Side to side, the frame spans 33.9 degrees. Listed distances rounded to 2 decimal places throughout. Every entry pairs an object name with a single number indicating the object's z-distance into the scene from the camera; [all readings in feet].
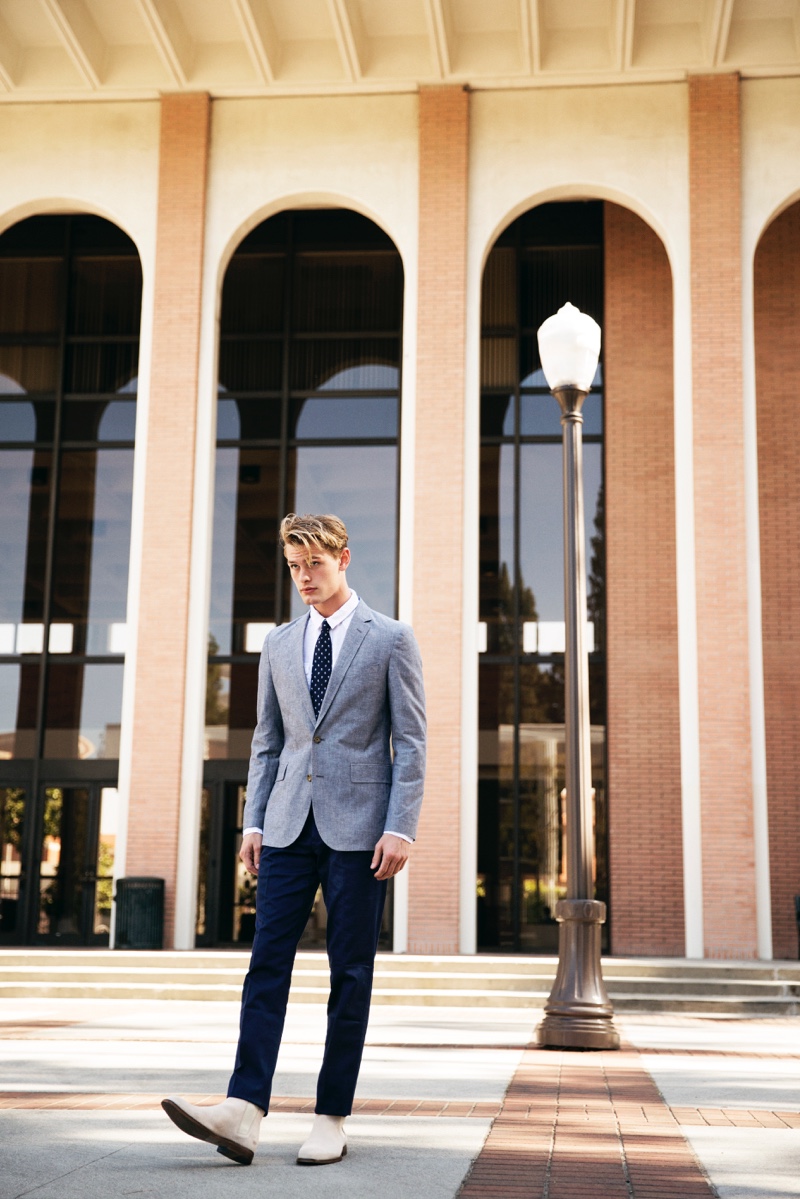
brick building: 50.08
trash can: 48.55
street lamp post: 26.27
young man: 12.64
